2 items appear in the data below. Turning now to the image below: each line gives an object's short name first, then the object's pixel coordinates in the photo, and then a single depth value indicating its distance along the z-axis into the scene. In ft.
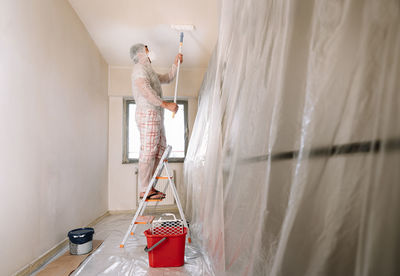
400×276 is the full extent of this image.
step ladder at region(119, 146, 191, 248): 6.87
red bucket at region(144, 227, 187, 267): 5.46
